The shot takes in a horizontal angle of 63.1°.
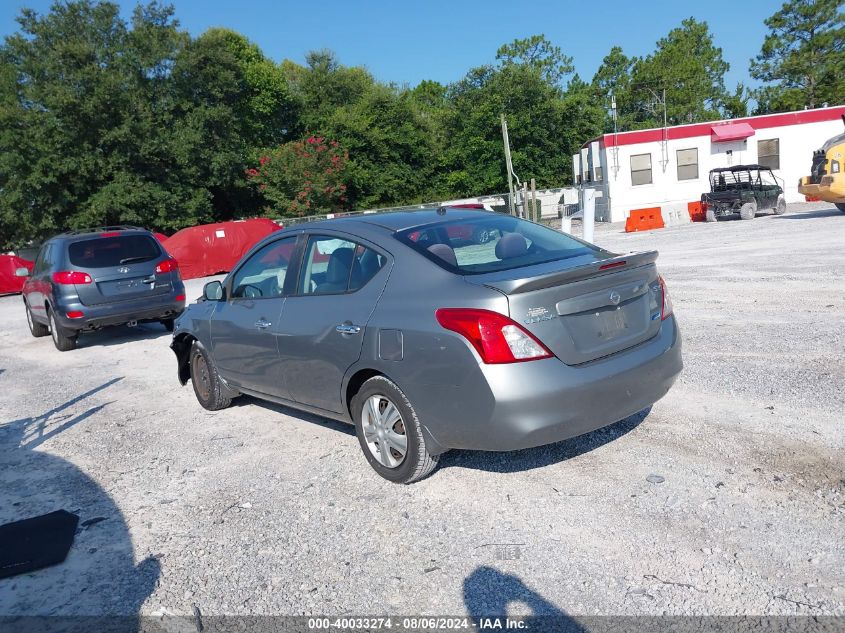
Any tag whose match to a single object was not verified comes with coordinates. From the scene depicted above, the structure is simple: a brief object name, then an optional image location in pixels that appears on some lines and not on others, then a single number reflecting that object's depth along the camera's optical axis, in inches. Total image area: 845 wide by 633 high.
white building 1258.0
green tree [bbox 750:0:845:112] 2308.1
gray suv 404.8
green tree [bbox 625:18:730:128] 2571.4
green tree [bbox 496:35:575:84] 2322.8
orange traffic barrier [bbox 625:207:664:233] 999.6
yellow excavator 755.4
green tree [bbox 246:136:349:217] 1588.3
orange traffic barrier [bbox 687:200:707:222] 1069.1
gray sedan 142.5
